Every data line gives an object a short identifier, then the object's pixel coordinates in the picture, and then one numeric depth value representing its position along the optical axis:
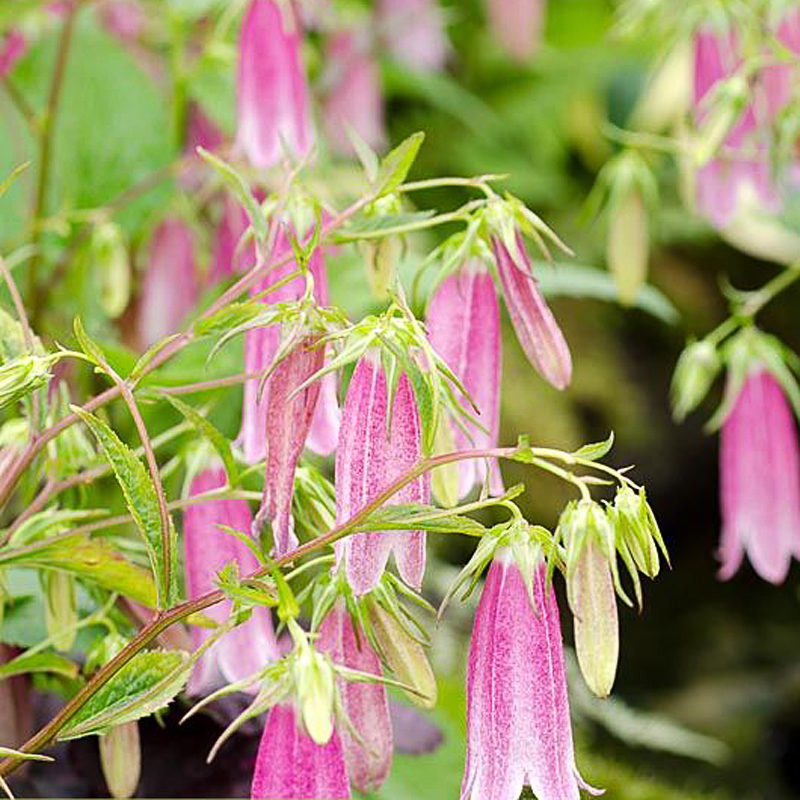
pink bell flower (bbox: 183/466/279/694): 0.87
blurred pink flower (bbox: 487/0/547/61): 1.69
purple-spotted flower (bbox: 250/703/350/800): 0.78
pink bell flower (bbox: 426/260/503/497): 0.86
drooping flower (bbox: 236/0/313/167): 1.04
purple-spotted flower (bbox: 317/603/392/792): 0.82
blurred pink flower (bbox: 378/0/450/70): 1.74
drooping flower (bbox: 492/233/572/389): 0.85
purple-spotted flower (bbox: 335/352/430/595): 0.79
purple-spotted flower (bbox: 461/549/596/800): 0.80
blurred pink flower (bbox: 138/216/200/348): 1.11
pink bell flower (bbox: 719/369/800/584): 1.02
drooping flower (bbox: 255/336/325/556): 0.80
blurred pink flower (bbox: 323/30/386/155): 1.60
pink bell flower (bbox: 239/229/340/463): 0.85
